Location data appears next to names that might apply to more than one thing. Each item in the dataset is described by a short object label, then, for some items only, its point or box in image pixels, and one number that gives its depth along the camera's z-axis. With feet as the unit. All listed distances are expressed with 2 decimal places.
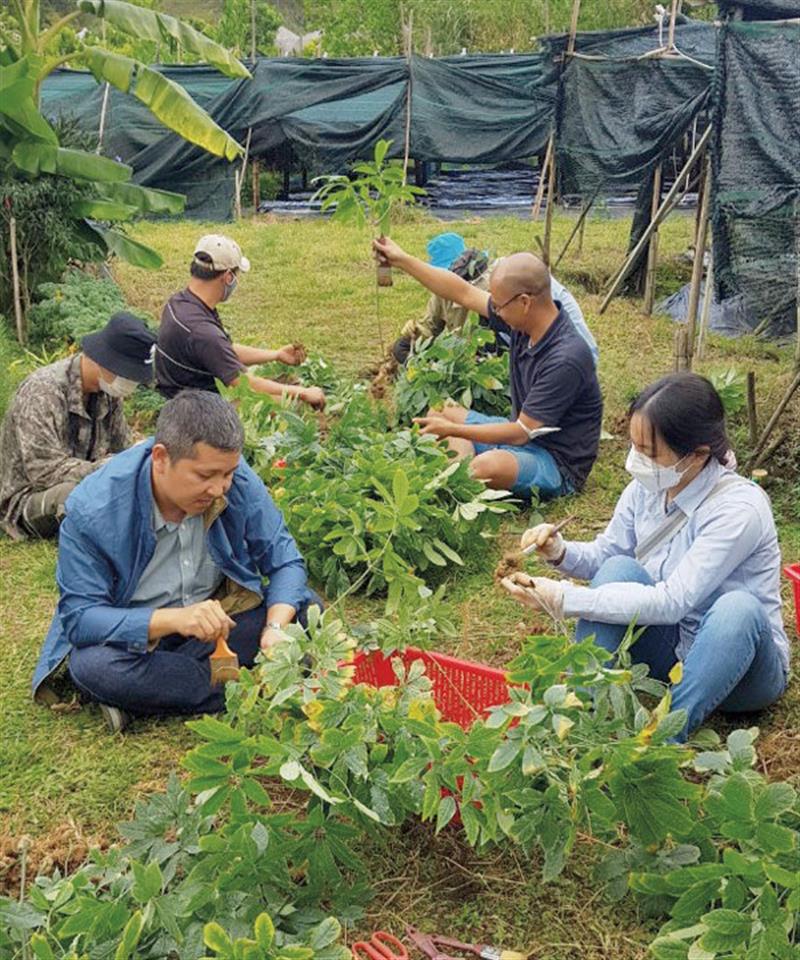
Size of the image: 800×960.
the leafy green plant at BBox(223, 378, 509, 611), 12.74
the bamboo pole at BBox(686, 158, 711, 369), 21.24
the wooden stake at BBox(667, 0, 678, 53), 27.79
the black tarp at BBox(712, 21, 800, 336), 19.57
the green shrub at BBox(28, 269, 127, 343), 23.53
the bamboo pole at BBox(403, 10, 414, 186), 45.60
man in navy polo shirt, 14.78
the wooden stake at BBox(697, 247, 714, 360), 23.47
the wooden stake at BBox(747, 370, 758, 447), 16.22
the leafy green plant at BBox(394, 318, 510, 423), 17.39
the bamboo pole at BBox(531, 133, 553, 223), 42.06
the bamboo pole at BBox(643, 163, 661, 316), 27.66
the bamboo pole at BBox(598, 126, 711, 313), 24.66
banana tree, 23.72
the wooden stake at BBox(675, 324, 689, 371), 17.31
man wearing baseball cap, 16.14
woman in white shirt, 9.27
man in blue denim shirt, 9.54
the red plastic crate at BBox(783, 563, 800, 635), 10.76
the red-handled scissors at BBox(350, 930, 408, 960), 7.43
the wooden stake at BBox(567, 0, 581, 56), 29.66
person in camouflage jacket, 13.92
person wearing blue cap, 17.99
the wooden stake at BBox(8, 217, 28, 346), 24.11
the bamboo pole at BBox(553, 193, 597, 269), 31.12
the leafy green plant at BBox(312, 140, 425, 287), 14.99
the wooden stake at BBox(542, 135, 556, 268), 29.50
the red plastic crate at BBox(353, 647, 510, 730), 9.61
